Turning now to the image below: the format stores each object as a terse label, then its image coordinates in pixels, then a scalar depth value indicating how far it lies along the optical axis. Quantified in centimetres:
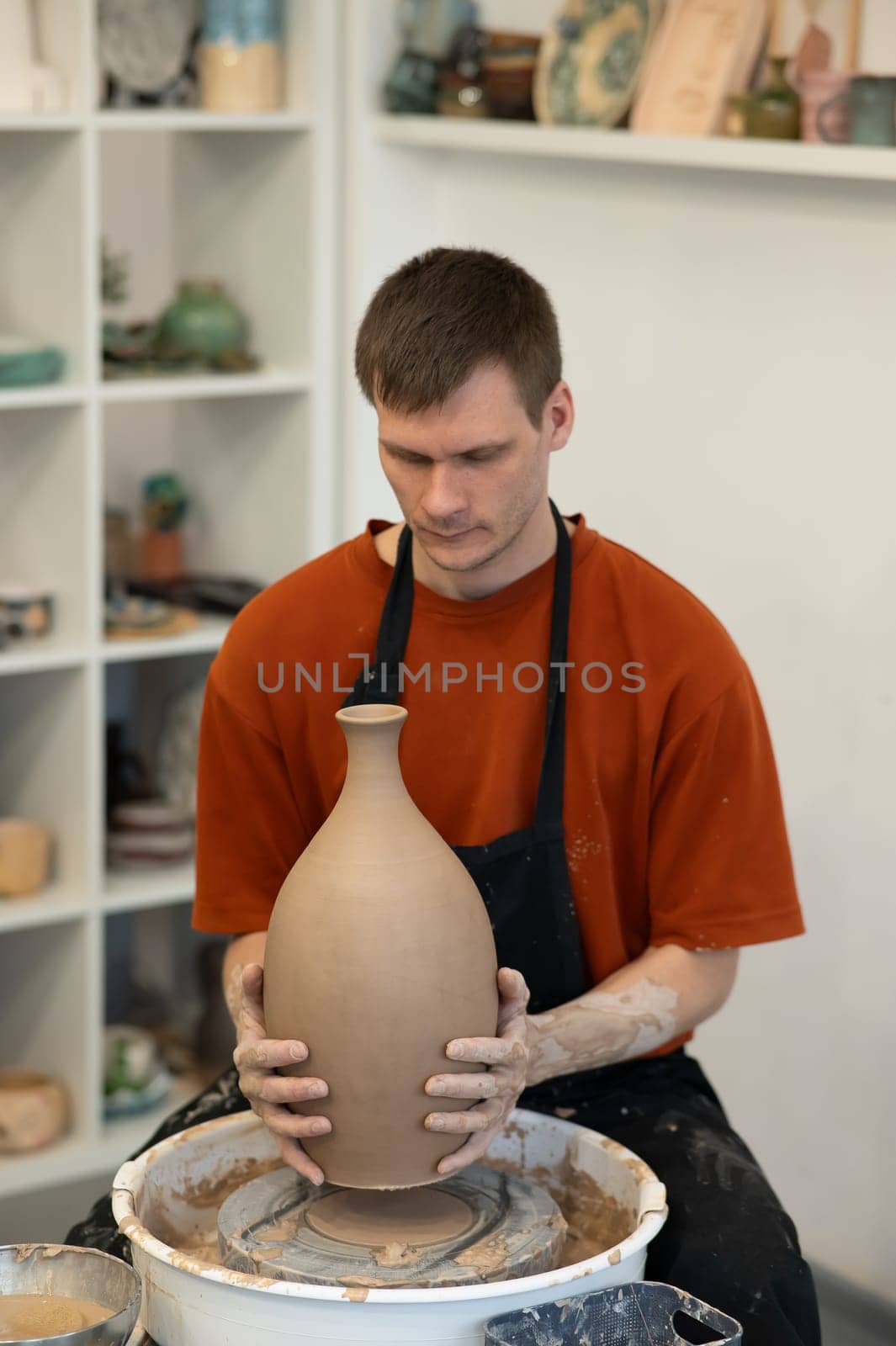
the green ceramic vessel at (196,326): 284
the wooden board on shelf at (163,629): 274
